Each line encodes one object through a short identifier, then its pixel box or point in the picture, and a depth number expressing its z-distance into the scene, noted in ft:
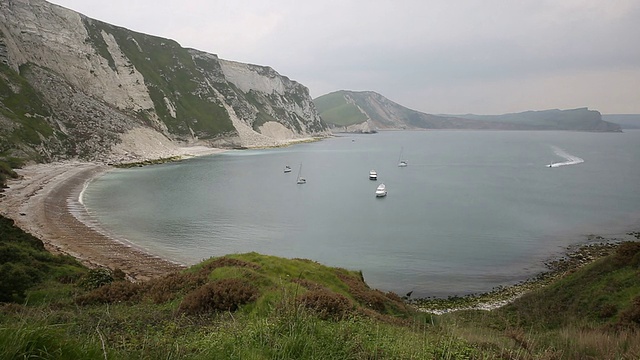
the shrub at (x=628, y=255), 67.52
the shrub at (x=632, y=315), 48.64
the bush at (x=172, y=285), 43.11
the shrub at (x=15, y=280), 48.62
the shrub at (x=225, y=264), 53.12
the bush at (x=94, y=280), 56.13
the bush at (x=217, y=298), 36.60
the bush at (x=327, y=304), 31.01
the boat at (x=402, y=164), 348.43
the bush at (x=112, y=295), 43.96
